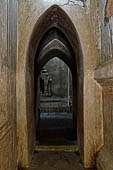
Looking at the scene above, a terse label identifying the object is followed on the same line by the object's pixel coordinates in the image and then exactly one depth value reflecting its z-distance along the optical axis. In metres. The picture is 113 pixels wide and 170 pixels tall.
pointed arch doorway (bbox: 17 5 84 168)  2.79
